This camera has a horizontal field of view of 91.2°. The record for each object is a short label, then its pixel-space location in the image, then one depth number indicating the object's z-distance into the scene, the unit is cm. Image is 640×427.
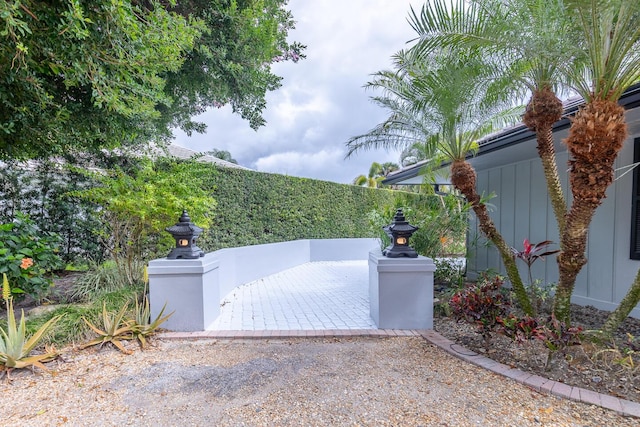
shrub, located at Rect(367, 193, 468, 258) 706
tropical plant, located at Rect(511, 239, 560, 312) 475
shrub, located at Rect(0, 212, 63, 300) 484
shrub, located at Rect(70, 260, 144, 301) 555
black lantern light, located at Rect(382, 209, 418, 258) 504
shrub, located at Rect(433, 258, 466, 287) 710
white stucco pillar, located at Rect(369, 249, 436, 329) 483
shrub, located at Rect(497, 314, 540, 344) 338
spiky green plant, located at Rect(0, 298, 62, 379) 353
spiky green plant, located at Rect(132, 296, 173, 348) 445
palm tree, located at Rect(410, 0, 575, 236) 366
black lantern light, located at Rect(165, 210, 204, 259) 505
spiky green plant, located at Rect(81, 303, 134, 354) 421
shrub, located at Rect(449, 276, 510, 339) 380
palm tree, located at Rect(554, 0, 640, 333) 333
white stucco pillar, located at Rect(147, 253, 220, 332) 484
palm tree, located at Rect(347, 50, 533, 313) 458
